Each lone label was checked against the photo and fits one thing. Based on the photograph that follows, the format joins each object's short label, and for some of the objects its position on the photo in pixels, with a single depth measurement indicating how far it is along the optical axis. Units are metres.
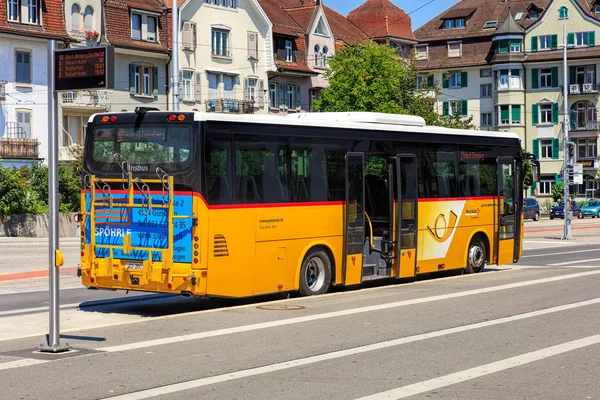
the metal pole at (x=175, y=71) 33.34
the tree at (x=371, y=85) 58.94
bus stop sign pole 11.33
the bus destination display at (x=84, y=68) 10.95
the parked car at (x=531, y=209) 68.38
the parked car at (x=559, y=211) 74.75
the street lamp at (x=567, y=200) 41.31
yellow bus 15.18
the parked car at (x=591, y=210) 76.25
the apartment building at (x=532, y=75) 86.88
